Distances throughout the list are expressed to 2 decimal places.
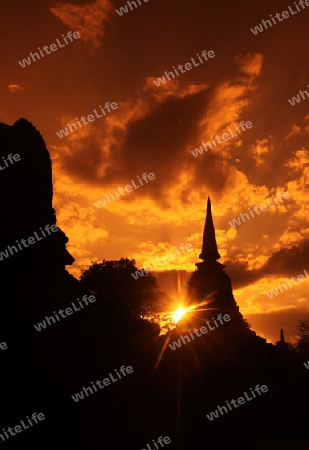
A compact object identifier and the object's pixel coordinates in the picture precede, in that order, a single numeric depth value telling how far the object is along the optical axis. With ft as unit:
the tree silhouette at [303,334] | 219.82
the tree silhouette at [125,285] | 165.89
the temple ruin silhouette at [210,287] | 163.43
